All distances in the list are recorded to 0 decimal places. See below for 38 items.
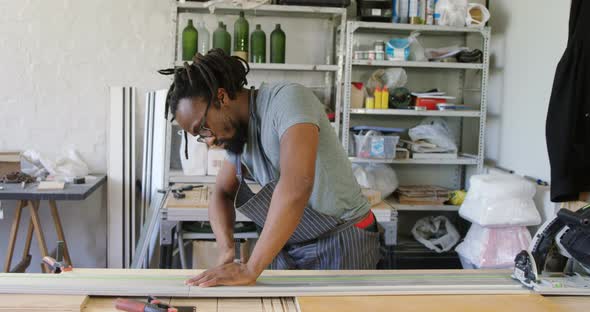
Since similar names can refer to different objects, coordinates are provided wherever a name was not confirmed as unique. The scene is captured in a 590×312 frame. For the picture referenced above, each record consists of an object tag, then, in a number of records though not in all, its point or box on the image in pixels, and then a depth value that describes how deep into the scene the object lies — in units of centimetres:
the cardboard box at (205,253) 309
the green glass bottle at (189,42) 345
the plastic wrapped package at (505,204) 294
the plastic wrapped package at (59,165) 333
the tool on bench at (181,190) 305
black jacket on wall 253
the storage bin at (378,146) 347
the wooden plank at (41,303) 116
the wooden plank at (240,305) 121
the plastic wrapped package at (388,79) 357
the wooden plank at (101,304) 119
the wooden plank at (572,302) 128
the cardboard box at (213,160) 347
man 131
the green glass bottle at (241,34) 348
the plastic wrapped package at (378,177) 350
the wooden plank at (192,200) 286
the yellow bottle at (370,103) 349
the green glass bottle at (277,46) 352
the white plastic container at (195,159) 345
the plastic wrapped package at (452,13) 346
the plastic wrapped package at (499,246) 298
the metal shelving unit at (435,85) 345
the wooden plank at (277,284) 126
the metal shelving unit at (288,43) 336
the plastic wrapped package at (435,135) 361
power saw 135
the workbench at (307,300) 121
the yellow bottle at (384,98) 349
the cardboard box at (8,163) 329
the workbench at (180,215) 282
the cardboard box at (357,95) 350
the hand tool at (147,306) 114
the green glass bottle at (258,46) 351
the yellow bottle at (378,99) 350
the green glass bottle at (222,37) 345
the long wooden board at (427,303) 122
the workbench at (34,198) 289
